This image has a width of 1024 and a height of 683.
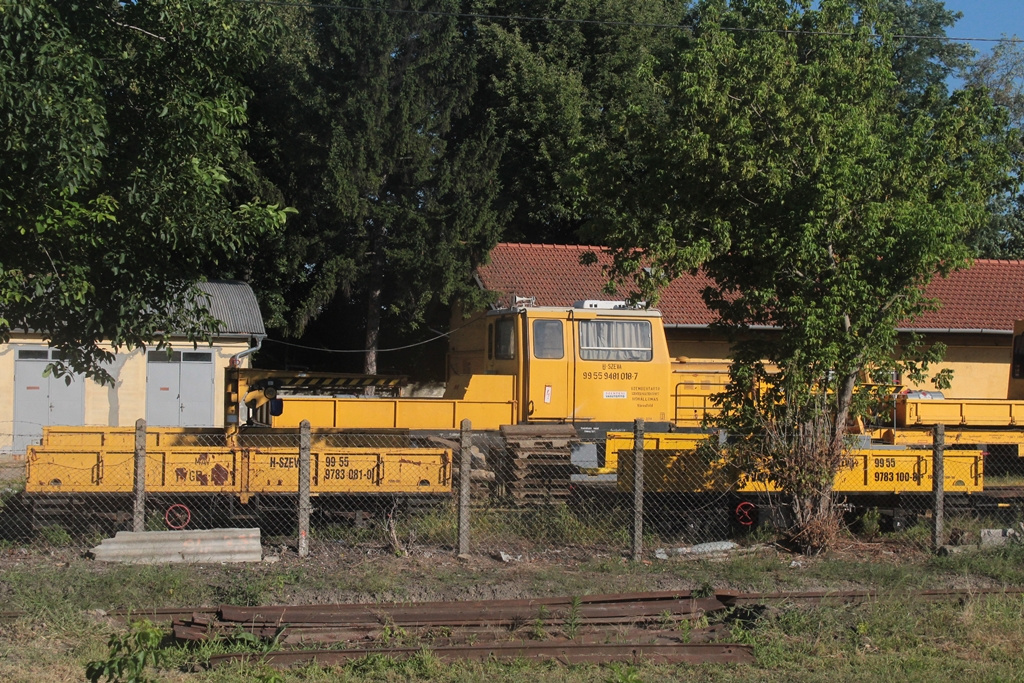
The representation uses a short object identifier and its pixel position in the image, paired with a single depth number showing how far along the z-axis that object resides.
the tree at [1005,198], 33.34
